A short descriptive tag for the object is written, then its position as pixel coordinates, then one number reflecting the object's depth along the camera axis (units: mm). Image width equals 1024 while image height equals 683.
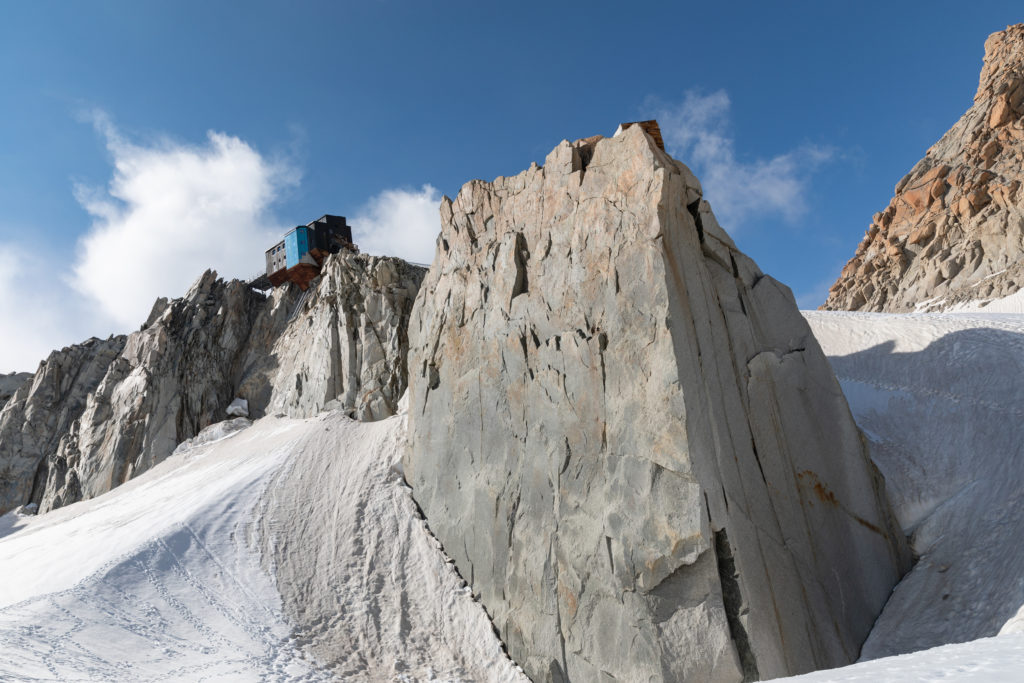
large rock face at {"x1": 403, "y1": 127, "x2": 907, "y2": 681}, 11594
